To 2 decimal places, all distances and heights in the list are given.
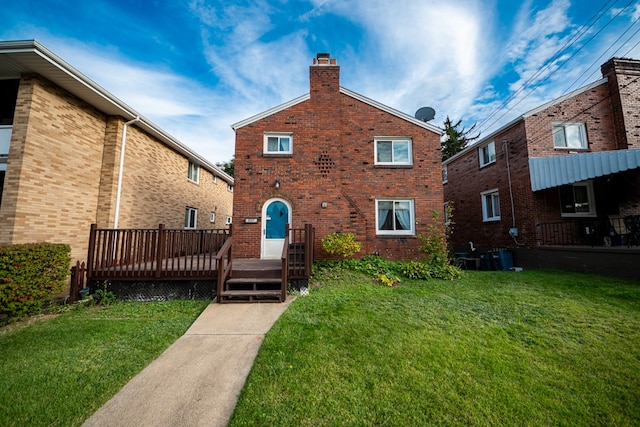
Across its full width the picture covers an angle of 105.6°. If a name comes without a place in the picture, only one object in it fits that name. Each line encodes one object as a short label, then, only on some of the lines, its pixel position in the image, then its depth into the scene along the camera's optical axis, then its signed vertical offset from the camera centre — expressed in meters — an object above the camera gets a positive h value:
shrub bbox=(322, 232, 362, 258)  8.37 -0.34
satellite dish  12.29 +6.16
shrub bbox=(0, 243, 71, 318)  4.78 -0.88
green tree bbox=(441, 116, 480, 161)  27.50 +10.99
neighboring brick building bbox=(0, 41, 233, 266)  5.92 +2.36
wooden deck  6.10 -0.94
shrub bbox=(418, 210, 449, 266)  8.72 -0.35
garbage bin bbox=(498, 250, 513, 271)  10.40 -1.10
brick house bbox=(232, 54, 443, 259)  9.01 +2.45
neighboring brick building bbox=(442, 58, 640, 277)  9.08 +2.25
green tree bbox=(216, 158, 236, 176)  35.22 +10.39
